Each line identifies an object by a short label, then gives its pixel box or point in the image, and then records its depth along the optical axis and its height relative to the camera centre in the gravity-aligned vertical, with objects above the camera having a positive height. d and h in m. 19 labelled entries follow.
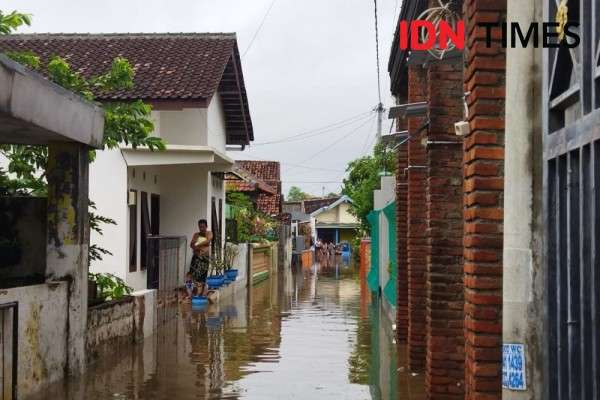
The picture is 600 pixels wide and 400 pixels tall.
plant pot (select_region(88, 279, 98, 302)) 10.16 -0.77
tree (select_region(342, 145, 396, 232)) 29.46 +2.03
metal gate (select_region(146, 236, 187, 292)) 15.29 -0.65
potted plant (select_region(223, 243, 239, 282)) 20.68 -0.85
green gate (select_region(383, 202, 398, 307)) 13.83 -0.40
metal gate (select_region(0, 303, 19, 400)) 7.58 -1.14
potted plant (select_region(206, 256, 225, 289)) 18.67 -1.07
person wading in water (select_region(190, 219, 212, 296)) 17.44 -0.58
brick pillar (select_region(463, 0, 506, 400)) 4.93 +0.17
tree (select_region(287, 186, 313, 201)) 116.51 +5.25
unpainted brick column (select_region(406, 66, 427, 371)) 9.93 -0.09
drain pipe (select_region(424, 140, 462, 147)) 8.11 +0.88
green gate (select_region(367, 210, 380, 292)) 18.47 -0.53
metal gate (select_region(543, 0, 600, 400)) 3.47 +0.10
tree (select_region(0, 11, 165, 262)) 10.30 +1.31
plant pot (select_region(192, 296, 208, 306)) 17.08 -1.49
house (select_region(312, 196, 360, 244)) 68.12 +0.80
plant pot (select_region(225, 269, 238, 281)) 20.63 -1.14
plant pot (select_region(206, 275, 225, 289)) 18.62 -1.20
